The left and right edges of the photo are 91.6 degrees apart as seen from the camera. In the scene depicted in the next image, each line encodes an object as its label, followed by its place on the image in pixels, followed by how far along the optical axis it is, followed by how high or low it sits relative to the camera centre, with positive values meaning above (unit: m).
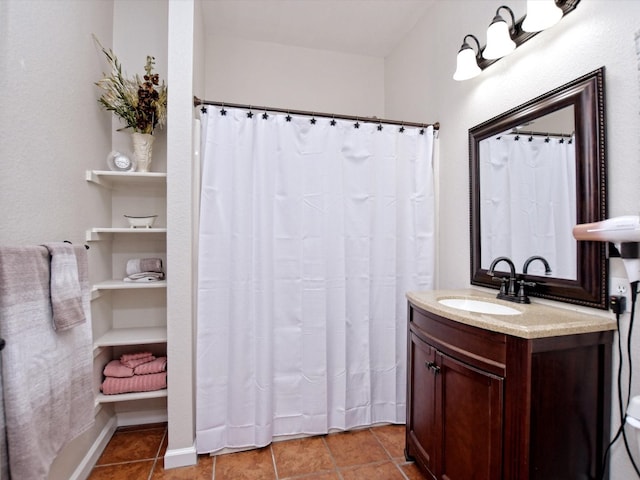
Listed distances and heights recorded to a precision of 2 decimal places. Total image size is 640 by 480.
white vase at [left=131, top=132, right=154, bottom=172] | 1.94 +0.59
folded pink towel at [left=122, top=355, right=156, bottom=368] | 1.95 -0.75
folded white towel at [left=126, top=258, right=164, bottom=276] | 2.03 -0.14
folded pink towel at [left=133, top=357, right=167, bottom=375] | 1.92 -0.77
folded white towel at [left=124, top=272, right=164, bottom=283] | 1.97 -0.21
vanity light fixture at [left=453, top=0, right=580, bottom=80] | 1.34 +1.03
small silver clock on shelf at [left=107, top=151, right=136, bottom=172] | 1.91 +0.50
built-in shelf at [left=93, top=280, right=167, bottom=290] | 1.82 -0.24
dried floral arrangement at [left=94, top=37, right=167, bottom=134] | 1.88 +0.89
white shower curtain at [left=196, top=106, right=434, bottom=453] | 1.87 -0.16
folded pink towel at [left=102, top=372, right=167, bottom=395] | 1.85 -0.84
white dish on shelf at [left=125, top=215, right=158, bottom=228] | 1.97 +0.15
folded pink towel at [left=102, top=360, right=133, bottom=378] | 1.90 -0.78
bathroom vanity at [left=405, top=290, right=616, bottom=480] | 1.08 -0.56
